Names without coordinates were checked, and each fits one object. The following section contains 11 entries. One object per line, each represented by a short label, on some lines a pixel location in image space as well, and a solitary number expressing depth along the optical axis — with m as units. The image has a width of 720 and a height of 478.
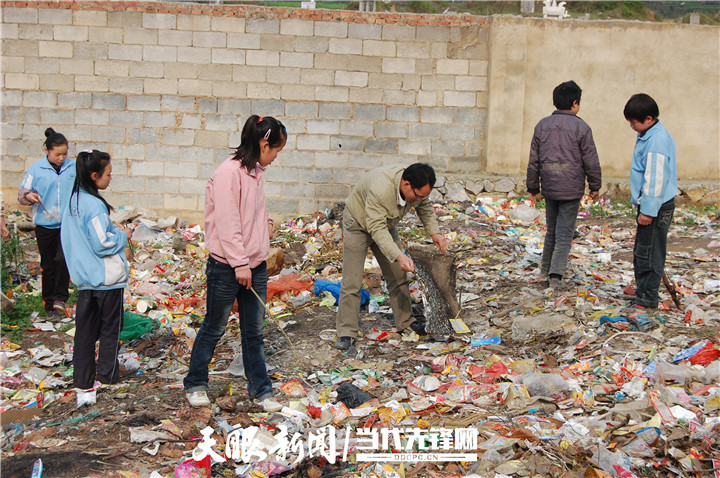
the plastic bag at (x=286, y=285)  6.75
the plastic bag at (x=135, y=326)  5.58
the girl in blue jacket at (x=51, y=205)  6.04
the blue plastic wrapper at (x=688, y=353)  4.49
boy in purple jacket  5.90
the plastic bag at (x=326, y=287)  6.57
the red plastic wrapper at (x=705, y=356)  4.42
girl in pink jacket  3.83
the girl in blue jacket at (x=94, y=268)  4.25
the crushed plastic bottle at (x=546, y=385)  4.18
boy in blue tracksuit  5.14
